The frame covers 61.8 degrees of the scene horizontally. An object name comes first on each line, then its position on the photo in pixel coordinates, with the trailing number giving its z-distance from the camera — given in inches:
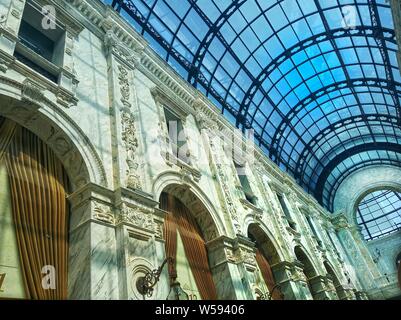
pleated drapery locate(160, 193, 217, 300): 380.8
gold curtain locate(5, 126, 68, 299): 228.4
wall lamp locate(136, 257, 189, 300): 265.9
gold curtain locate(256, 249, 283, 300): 528.3
